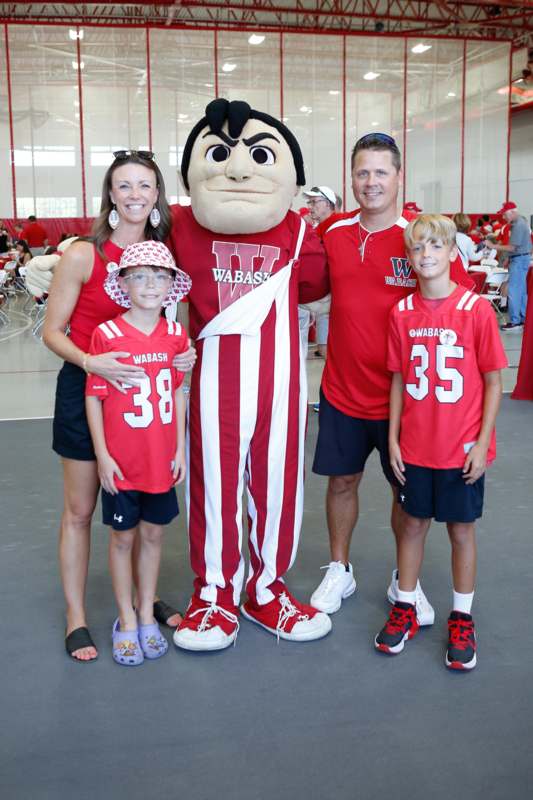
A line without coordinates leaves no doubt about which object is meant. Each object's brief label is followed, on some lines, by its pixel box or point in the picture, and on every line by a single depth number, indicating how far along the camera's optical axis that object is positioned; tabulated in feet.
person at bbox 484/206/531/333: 32.91
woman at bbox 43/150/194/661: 7.70
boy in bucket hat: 7.54
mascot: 8.14
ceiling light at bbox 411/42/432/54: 59.77
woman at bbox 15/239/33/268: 47.39
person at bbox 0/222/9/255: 48.59
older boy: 7.73
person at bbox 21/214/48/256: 50.80
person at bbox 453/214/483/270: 25.58
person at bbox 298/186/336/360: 20.12
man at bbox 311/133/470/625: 8.45
